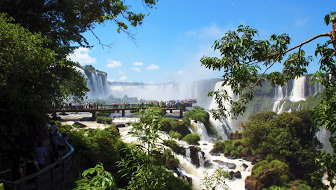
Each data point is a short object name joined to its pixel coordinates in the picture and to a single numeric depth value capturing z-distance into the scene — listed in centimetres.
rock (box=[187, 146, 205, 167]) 1981
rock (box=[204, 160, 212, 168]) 2036
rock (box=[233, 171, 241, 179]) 1960
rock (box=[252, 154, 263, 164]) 2289
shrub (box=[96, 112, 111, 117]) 3058
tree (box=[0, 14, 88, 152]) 583
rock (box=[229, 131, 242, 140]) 2940
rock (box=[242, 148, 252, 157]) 2422
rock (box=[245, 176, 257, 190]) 1823
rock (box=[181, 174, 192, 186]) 1539
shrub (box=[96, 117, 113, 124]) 2511
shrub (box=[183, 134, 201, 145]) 2467
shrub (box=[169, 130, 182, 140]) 2228
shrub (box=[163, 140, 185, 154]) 1876
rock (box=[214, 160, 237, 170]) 2106
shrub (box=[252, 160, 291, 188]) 1861
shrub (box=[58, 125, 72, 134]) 1239
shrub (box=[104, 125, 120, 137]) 1722
